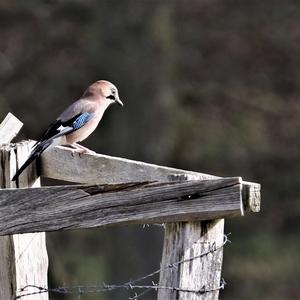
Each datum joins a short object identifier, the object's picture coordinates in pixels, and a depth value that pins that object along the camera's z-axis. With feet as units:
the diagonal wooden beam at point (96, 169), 29.07
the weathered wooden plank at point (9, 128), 34.88
